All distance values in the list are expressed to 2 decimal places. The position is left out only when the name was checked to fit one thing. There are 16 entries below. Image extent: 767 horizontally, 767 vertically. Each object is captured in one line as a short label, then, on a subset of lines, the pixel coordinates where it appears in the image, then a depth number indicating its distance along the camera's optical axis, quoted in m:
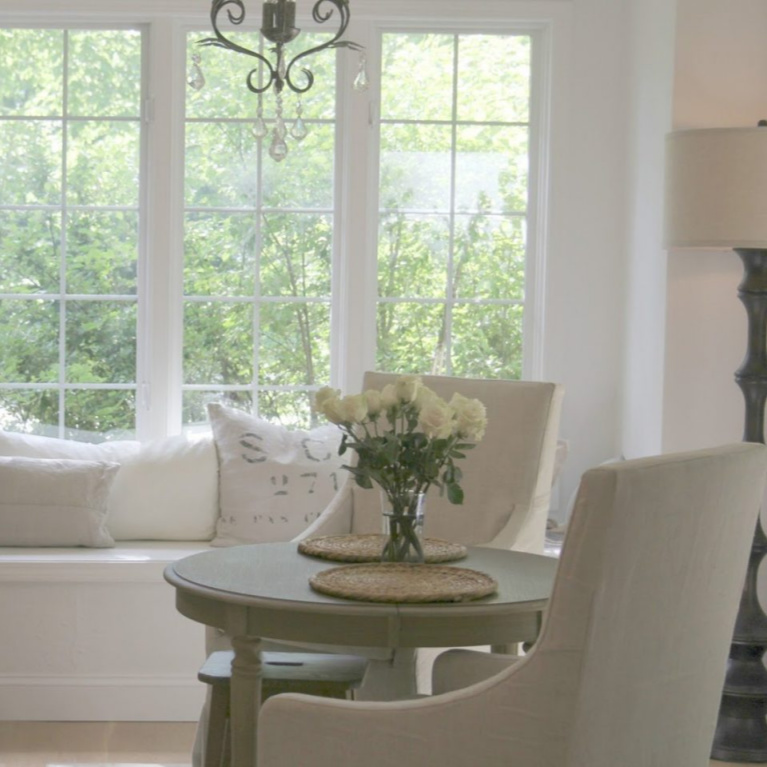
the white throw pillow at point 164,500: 7.34
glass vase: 4.65
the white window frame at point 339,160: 7.85
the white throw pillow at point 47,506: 6.94
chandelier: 4.70
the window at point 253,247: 7.96
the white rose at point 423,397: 4.61
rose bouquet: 4.57
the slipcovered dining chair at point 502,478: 6.09
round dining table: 3.98
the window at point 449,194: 8.02
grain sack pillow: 7.24
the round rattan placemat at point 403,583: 4.10
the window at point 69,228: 7.93
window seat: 6.74
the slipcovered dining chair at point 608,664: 3.23
